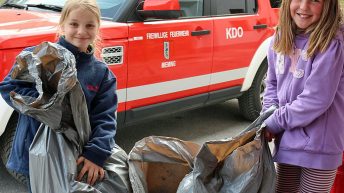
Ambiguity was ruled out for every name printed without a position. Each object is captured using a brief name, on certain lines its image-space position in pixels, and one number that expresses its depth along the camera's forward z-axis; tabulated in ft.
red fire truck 11.37
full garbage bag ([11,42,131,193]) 6.13
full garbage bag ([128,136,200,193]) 7.58
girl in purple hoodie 6.40
